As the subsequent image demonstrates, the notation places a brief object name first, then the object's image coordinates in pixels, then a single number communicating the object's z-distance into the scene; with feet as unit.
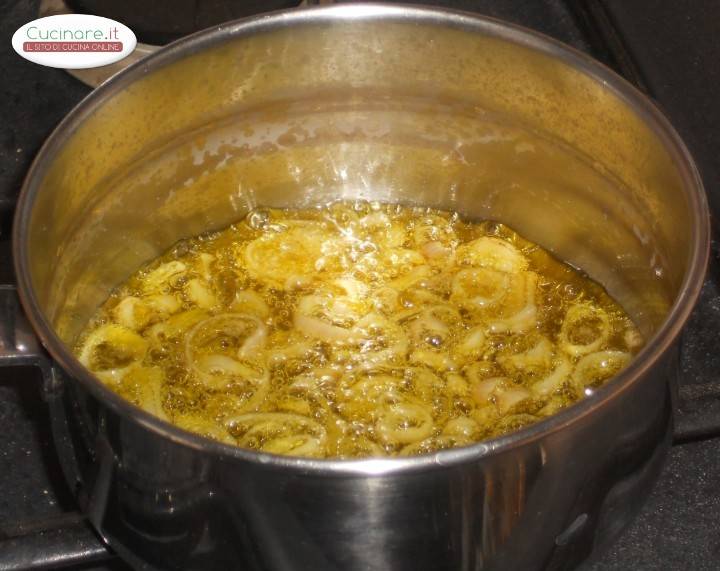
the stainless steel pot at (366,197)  1.31
